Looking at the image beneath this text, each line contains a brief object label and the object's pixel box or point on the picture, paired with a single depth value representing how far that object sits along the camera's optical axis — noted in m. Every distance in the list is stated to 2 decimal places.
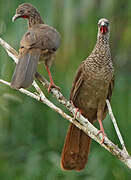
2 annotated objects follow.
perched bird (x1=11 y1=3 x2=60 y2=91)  10.34
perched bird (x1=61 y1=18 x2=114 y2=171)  11.62
